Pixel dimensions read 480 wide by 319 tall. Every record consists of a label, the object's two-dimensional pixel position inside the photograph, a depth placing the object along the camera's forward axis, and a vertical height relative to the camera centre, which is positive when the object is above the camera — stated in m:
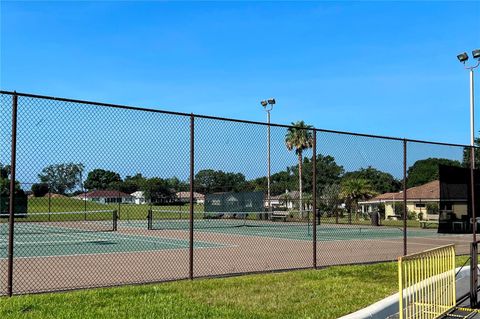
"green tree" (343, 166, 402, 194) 94.76 +1.98
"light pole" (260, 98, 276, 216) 40.66 +7.15
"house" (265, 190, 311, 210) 31.89 -0.53
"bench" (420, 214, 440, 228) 36.55 -2.08
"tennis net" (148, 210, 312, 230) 25.72 -1.58
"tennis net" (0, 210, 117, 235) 24.22 -1.77
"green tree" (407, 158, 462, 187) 98.38 +4.04
